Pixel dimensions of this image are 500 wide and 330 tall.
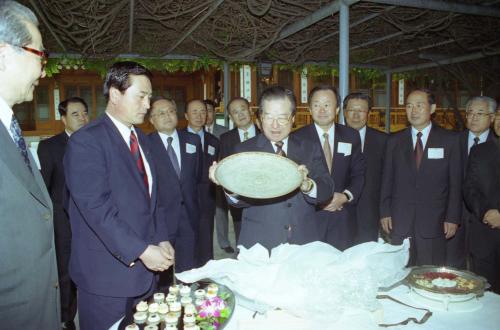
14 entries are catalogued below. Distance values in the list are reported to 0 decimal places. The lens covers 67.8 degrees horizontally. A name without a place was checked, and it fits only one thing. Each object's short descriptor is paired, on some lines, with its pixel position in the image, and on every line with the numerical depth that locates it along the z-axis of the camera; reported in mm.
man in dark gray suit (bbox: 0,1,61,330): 1184
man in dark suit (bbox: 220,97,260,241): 4637
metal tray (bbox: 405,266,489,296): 1455
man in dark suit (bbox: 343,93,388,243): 3627
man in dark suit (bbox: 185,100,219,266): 4168
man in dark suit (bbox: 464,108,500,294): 2803
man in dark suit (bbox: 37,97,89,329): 2998
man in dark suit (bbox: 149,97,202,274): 3406
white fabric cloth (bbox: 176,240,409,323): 1324
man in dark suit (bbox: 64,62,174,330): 1722
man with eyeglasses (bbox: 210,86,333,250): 2045
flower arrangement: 1285
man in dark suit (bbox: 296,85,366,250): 2939
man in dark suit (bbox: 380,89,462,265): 3094
